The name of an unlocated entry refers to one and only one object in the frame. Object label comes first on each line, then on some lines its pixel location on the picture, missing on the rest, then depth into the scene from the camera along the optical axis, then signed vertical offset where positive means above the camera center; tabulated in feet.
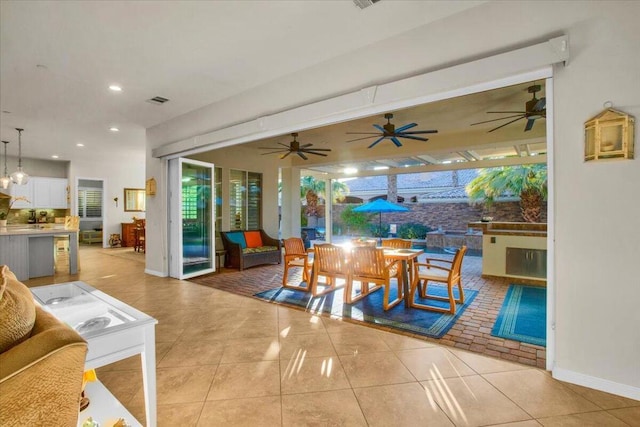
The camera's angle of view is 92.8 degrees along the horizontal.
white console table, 4.43 -1.81
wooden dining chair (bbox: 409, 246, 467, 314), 12.08 -2.71
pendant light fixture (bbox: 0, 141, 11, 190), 21.49 +3.36
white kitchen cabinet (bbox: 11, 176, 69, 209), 28.96 +1.92
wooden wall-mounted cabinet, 6.31 +1.64
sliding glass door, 17.89 -0.35
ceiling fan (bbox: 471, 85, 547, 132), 12.35 +4.35
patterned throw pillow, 2.93 -1.07
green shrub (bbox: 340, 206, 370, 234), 41.86 -1.06
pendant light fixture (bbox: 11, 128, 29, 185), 20.70 +2.43
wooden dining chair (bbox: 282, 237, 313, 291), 15.46 -2.40
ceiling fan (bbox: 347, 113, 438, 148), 15.13 +4.04
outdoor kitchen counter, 17.10 -2.24
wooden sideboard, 33.03 -2.45
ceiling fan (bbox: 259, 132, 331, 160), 18.98 +4.09
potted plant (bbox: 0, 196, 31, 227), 26.37 +0.13
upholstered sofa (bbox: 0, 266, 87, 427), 2.66 -1.42
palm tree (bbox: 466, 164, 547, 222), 26.96 +2.61
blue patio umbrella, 22.49 +0.40
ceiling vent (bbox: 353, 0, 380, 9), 7.95 +5.52
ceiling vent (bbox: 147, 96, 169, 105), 14.49 +5.43
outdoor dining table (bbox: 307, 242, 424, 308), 12.67 -2.01
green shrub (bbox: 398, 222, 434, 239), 37.76 -2.26
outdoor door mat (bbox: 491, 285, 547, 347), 9.93 -4.02
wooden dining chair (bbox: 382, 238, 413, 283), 16.17 -1.69
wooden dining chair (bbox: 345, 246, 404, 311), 12.43 -2.39
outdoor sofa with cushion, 20.80 -2.64
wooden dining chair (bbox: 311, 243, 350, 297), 13.44 -2.31
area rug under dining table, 10.71 -3.99
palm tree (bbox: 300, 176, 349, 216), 45.29 +3.22
